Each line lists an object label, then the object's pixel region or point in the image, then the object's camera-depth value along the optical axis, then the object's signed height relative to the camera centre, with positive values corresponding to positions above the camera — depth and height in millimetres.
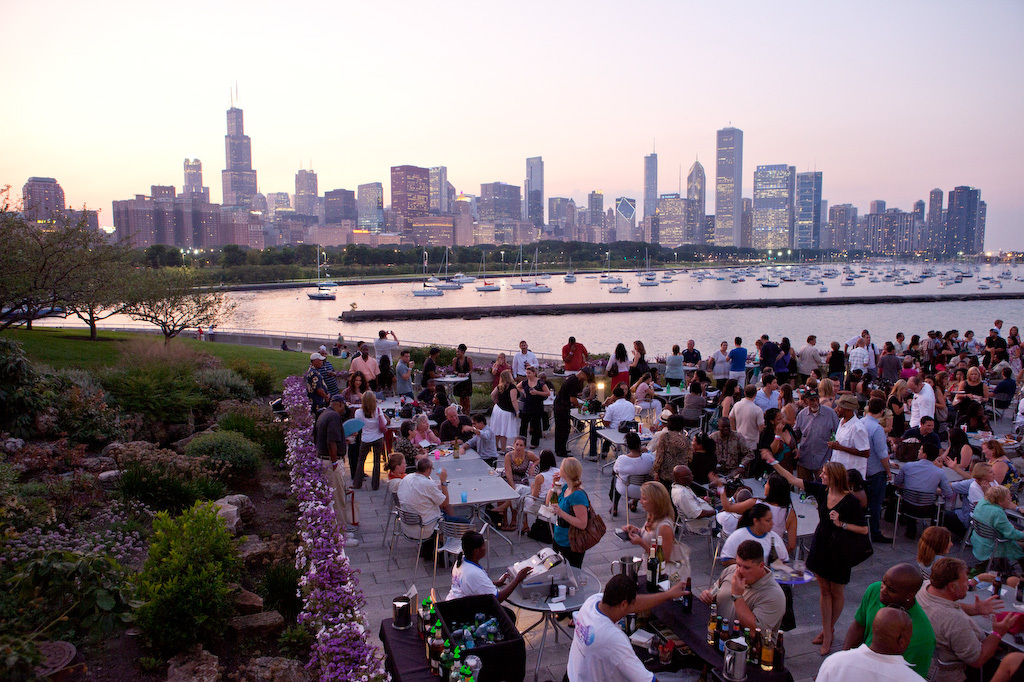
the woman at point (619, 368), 12086 -1997
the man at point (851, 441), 7098 -1930
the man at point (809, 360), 16484 -2336
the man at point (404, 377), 13016 -2205
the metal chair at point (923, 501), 7203 -2648
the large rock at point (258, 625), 5496 -3114
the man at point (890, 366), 14906 -2249
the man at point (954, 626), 4180 -2395
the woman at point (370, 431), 9297 -2387
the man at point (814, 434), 7809 -2037
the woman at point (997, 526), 5988 -2439
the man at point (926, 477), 7156 -2372
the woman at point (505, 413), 10375 -2375
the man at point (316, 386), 12353 -2264
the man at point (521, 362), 13508 -1956
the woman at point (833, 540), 5121 -2237
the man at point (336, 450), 7863 -2464
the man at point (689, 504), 6789 -2537
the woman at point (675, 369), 14219 -2213
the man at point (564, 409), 10500 -2345
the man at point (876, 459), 7281 -2195
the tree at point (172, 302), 24172 -1187
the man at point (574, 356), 14461 -1975
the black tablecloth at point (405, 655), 4164 -2658
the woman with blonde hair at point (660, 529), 5320 -2240
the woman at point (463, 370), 13836 -2253
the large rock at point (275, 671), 4801 -3089
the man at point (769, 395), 10180 -2039
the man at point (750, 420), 8844 -2100
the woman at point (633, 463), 7820 -2412
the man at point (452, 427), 10156 -2528
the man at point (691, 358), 16656 -2292
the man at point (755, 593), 4402 -2300
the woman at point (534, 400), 11258 -2346
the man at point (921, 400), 9520 -1975
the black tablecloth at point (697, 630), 3941 -2555
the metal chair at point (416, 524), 6801 -2755
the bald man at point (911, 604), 3785 -2045
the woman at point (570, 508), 5984 -2273
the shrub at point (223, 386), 14258 -2679
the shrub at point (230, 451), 9398 -2709
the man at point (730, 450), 8016 -2295
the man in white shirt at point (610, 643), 3674 -2192
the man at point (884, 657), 3246 -2024
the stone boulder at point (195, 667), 4730 -3051
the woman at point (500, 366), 13734 -2075
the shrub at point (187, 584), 5051 -2586
